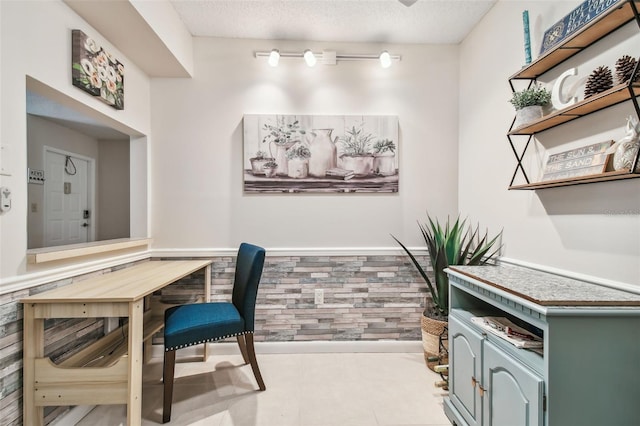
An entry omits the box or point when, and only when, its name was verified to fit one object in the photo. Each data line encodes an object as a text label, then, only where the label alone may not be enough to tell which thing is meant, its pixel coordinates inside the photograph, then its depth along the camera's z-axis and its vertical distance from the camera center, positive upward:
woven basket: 2.12 -0.98
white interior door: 3.40 +0.16
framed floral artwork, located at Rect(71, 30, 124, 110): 1.59 +0.85
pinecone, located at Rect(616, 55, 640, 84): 1.10 +0.55
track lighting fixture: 2.32 +1.29
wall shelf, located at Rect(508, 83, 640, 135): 1.08 +0.45
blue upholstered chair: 1.66 -0.67
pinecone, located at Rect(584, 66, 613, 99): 1.20 +0.54
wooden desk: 1.34 -0.74
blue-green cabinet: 0.98 -0.54
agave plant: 2.04 -0.31
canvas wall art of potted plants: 2.43 +0.53
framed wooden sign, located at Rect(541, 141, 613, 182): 1.24 +0.23
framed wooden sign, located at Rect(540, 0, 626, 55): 1.24 +0.89
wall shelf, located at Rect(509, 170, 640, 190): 1.10 +0.13
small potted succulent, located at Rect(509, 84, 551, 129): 1.53 +0.58
